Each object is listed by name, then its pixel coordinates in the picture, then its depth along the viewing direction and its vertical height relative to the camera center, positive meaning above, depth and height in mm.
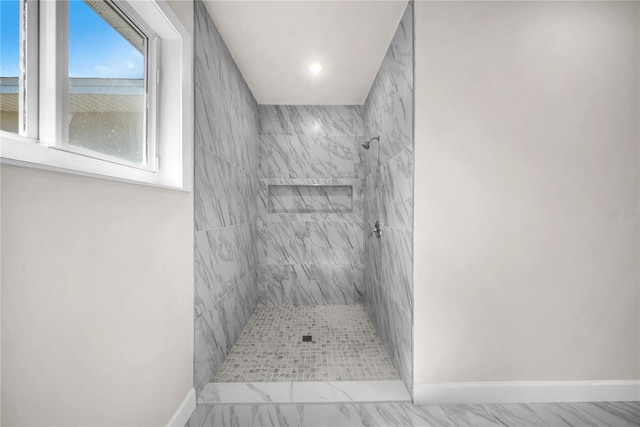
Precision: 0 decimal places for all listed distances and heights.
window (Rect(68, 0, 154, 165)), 935 +496
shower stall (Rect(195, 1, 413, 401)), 1745 -174
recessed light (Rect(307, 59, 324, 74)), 2377 +1261
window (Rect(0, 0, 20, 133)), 712 +381
